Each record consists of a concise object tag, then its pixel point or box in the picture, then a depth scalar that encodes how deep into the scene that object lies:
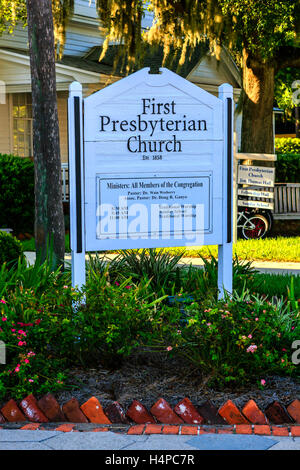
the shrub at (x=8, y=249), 7.20
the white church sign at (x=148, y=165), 5.41
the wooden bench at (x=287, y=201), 13.73
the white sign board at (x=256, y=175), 12.46
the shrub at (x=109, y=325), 4.74
